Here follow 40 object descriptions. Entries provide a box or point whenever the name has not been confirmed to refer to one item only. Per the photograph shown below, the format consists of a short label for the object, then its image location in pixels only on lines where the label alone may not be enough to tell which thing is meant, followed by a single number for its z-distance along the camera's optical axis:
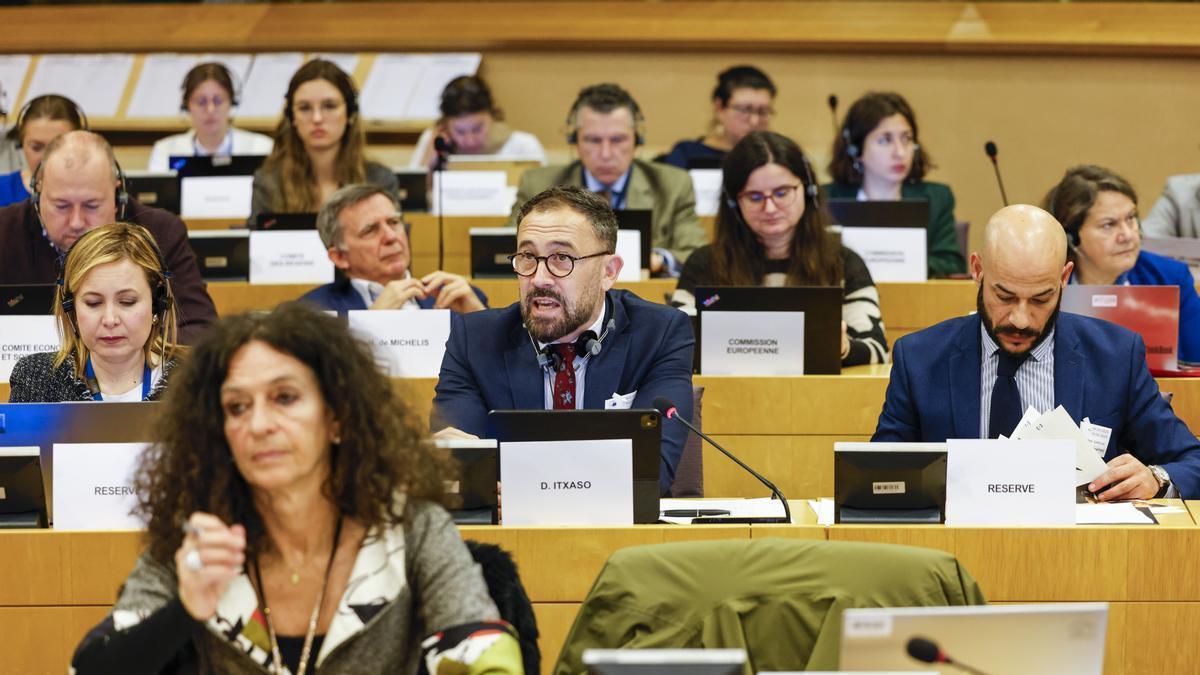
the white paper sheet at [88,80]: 16.79
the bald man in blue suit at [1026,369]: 6.73
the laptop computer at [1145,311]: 8.46
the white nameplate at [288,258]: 10.63
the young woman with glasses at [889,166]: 12.40
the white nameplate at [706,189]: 13.32
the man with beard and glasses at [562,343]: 6.97
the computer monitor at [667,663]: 3.45
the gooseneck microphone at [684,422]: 5.90
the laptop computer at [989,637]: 3.85
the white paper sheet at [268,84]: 16.49
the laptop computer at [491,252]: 10.39
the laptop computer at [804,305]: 8.28
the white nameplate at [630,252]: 10.27
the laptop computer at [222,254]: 10.74
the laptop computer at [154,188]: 12.63
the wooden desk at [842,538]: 5.65
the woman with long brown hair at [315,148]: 12.01
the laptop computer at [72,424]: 5.83
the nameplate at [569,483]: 5.73
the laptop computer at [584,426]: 5.67
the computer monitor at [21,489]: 5.82
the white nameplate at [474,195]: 12.85
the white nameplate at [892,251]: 10.77
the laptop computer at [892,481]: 5.71
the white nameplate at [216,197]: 12.97
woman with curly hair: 4.30
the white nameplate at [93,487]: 5.74
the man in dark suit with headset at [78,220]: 8.85
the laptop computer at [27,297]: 8.47
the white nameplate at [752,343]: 8.36
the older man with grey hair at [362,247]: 9.40
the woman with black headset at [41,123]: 11.64
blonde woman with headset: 6.78
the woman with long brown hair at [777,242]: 9.38
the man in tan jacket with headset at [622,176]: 12.12
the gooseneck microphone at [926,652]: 3.80
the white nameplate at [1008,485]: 5.69
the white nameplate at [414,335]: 8.37
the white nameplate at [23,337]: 8.42
